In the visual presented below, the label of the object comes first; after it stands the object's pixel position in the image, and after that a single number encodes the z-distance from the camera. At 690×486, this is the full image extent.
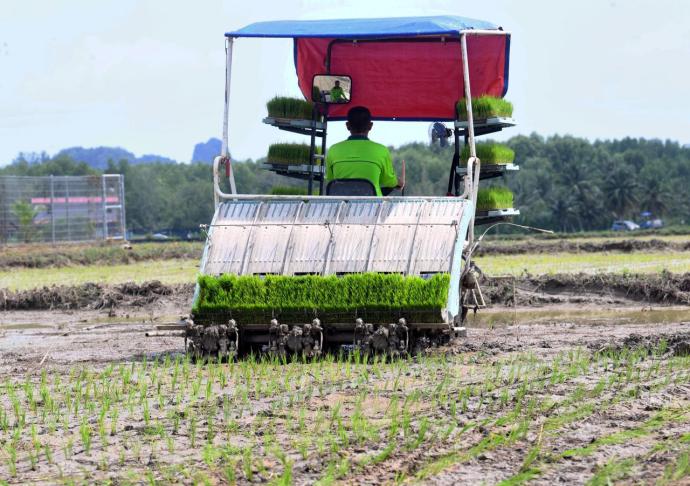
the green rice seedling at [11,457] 12.30
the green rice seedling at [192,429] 13.43
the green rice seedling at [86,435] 13.24
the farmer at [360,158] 23.56
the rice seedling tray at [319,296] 20.30
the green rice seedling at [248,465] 11.56
